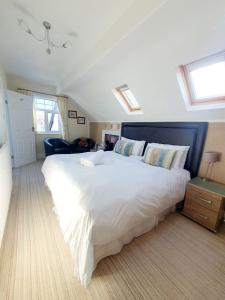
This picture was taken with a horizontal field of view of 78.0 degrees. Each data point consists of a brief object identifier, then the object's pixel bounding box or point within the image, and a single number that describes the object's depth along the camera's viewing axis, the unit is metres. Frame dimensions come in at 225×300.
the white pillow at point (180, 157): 2.36
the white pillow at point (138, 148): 3.10
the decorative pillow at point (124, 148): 3.12
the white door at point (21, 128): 3.75
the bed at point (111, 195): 1.17
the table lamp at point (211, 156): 2.02
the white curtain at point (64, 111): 4.83
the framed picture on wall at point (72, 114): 5.22
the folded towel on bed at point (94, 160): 2.26
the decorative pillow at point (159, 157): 2.30
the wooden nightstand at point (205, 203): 1.77
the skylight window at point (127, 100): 3.29
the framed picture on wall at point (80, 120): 5.49
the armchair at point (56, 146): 4.14
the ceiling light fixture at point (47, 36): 1.83
